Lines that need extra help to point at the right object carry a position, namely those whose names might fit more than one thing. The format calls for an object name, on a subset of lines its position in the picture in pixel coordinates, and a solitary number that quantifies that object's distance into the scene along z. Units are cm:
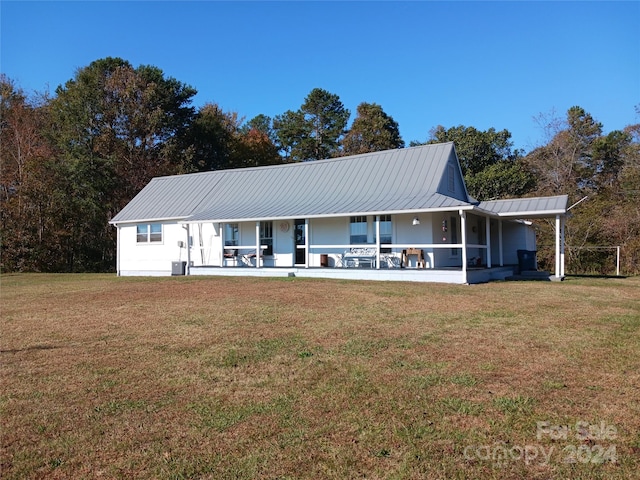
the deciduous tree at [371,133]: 4069
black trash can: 1845
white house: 1644
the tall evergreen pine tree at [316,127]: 4416
